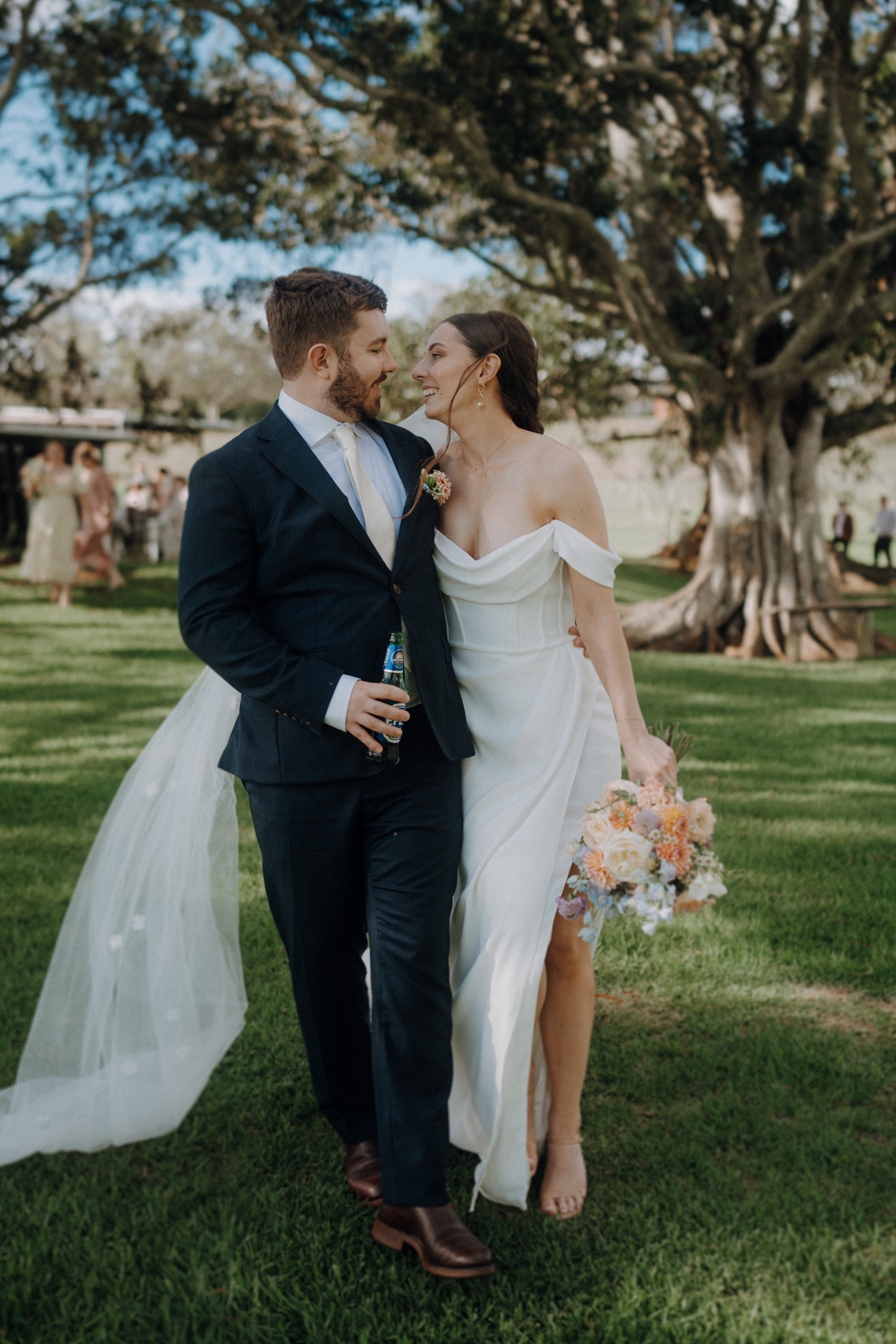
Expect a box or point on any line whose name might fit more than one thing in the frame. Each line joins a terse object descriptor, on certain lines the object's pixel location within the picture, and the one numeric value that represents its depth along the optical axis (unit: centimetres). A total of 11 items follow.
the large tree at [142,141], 1380
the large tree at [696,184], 1156
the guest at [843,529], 3175
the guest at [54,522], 1698
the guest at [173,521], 2447
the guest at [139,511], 2553
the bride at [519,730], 297
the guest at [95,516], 1858
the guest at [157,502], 2462
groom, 274
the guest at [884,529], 3084
